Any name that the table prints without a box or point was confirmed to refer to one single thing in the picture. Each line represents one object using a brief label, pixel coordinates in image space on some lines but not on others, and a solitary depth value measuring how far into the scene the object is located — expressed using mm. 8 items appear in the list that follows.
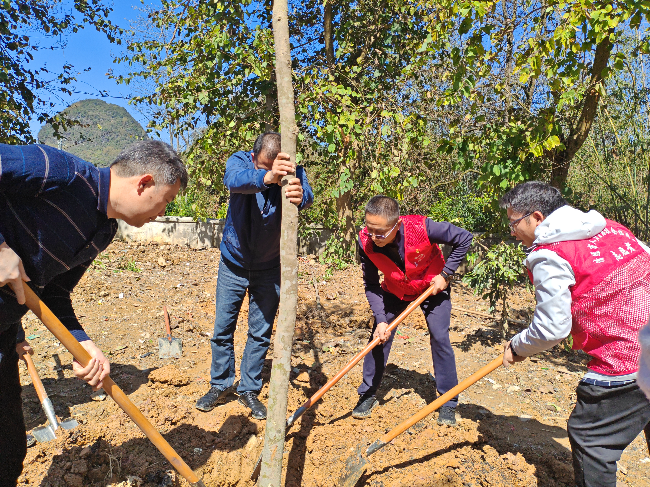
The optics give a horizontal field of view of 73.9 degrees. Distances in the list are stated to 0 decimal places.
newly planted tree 1947
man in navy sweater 1491
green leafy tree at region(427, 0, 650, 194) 3229
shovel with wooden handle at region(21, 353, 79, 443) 2715
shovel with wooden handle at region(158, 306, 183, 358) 4203
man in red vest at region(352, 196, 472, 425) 3096
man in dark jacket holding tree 2908
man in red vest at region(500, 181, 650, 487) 1926
